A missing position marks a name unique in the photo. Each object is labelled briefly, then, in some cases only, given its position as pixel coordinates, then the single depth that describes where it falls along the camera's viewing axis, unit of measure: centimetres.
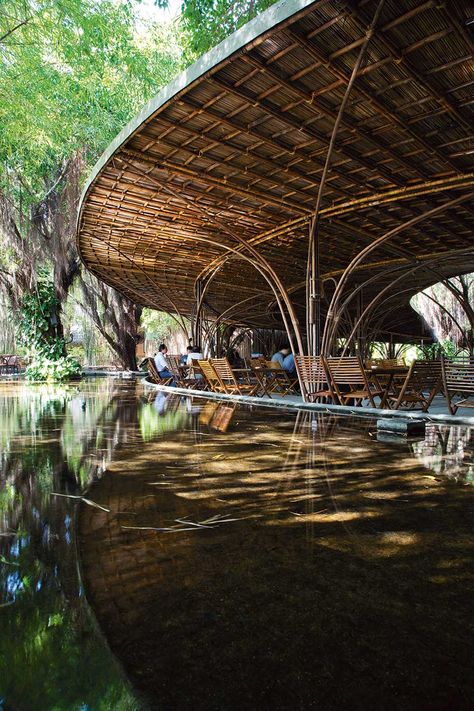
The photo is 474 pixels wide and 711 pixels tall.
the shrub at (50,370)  1698
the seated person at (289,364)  1046
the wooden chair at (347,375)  658
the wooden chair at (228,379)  905
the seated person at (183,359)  1501
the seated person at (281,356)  1155
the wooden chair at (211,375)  974
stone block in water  484
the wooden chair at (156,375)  1371
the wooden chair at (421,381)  616
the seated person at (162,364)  1357
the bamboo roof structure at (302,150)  420
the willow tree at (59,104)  1059
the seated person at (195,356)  1254
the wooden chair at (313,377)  762
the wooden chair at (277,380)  968
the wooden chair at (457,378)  585
